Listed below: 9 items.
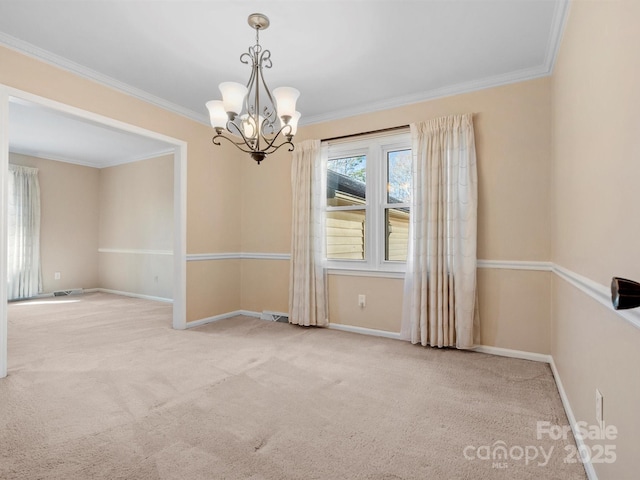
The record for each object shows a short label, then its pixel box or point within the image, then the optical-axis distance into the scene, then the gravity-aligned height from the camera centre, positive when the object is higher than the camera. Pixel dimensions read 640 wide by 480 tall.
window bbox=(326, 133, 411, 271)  3.63 +0.47
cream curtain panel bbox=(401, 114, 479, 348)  3.04 +0.08
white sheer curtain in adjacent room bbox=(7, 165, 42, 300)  5.59 +0.11
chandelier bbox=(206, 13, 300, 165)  2.17 +0.94
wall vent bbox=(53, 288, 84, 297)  6.06 -0.99
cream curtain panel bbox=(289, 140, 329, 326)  3.93 +0.04
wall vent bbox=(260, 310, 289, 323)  4.23 -0.99
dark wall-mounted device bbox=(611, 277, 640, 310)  0.77 -0.12
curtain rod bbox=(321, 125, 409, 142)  3.51 +1.26
